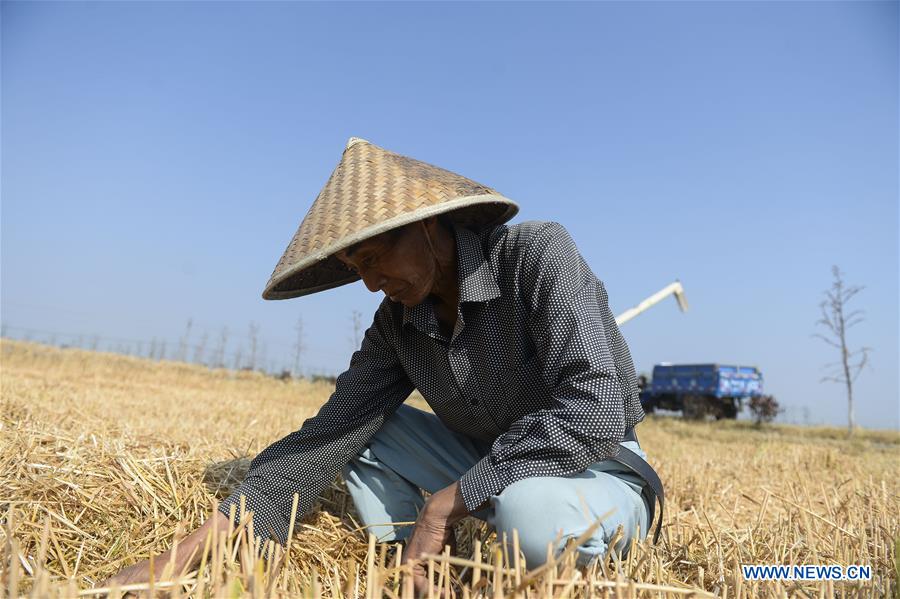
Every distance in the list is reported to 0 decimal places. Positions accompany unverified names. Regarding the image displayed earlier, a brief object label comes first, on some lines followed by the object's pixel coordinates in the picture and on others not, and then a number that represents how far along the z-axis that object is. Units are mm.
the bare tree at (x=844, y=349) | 18333
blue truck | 21828
